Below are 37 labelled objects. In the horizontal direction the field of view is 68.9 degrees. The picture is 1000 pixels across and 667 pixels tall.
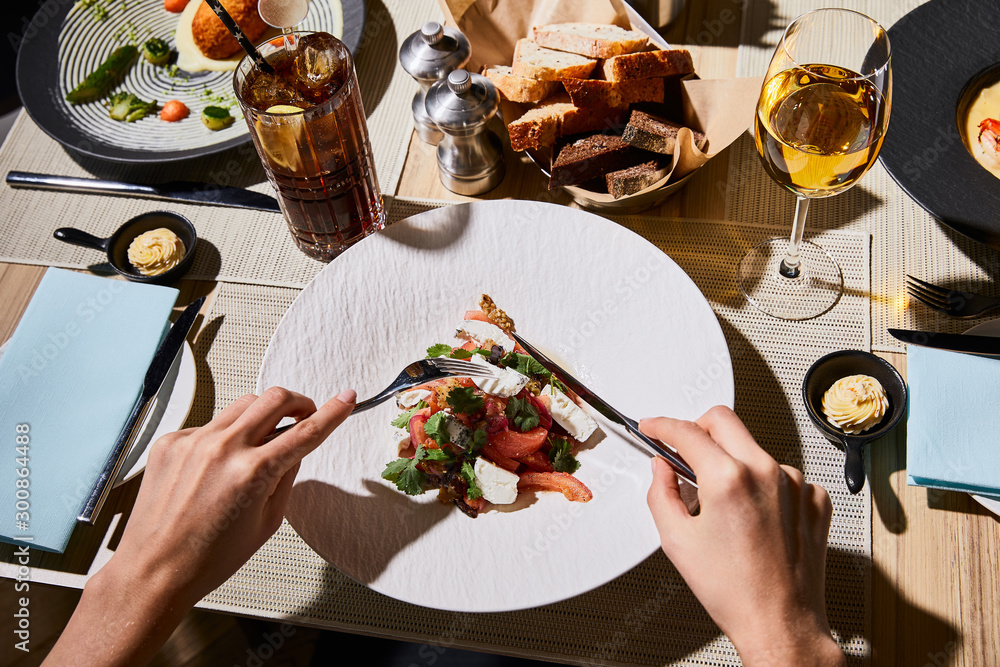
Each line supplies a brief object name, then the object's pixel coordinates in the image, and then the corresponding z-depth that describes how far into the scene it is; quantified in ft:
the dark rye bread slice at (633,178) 4.17
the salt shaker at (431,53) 4.48
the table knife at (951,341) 3.65
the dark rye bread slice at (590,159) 4.25
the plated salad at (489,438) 3.44
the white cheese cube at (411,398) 3.73
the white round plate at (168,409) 3.81
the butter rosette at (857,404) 3.57
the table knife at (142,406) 3.66
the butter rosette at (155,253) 4.53
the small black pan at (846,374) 3.54
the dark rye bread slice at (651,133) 4.21
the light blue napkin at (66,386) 3.68
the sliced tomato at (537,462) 3.52
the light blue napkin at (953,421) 3.31
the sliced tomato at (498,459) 3.51
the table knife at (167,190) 4.89
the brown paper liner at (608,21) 4.07
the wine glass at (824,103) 3.29
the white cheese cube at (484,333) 3.84
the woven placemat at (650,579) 3.42
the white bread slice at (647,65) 4.20
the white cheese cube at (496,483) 3.38
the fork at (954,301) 3.98
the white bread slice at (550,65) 4.41
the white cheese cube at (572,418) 3.55
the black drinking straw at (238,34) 3.72
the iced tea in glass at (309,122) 3.84
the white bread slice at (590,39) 4.42
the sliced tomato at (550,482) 3.45
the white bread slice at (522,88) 4.41
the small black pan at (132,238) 4.52
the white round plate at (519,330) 3.22
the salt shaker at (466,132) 4.24
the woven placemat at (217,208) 4.70
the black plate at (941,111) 3.80
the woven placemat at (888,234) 4.14
